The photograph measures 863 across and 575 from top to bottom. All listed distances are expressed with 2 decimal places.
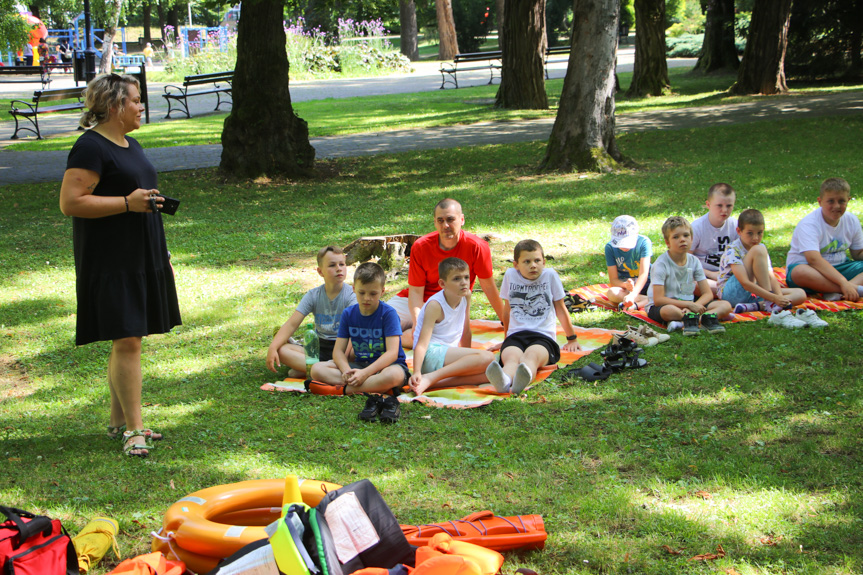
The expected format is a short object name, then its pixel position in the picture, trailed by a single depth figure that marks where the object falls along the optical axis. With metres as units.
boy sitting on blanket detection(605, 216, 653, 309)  6.88
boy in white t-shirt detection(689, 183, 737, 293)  6.84
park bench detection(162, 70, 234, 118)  21.58
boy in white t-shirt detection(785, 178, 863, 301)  6.61
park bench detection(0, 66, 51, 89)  29.54
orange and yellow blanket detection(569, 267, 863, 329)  6.46
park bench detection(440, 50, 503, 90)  28.30
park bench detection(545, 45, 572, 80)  32.45
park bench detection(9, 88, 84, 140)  16.81
